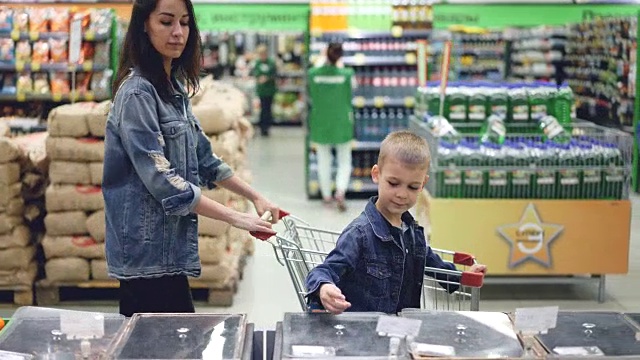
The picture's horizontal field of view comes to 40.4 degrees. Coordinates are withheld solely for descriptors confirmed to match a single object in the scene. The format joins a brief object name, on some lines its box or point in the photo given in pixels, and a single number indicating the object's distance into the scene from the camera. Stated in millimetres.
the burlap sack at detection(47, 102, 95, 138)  5438
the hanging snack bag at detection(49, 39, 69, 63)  8594
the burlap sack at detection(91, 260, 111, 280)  5578
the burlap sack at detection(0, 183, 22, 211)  5328
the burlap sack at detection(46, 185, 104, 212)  5472
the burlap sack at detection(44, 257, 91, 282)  5539
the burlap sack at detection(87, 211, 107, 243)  5484
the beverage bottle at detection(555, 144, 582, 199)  5609
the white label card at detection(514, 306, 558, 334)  2076
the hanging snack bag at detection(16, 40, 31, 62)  8609
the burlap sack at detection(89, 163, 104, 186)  5488
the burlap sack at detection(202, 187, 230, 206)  5543
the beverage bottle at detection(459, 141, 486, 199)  5578
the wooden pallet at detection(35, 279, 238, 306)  5617
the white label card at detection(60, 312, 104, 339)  2035
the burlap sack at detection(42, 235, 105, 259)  5516
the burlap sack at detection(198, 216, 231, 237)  5500
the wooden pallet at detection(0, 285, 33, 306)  5562
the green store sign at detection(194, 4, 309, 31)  16859
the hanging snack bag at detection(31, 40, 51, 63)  8578
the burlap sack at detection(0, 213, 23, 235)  5367
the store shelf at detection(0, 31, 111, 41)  8547
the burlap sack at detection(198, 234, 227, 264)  5516
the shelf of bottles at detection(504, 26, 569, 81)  15797
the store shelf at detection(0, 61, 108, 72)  8406
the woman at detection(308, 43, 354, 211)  8906
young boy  2584
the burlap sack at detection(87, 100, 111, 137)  5441
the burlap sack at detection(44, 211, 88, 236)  5496
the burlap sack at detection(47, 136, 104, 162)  5430
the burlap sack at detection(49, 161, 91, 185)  5484
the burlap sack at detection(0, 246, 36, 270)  5461
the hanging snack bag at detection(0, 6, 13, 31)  8562
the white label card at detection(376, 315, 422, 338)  1999
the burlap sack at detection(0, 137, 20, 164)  5309
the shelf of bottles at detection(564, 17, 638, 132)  11453
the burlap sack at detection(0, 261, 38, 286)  5504
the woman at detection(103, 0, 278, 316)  2734
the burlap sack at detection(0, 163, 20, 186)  5305
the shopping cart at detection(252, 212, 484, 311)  2861
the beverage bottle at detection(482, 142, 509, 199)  5590
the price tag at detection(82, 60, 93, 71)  8383
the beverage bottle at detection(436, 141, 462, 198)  5574
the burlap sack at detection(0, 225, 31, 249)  5426
